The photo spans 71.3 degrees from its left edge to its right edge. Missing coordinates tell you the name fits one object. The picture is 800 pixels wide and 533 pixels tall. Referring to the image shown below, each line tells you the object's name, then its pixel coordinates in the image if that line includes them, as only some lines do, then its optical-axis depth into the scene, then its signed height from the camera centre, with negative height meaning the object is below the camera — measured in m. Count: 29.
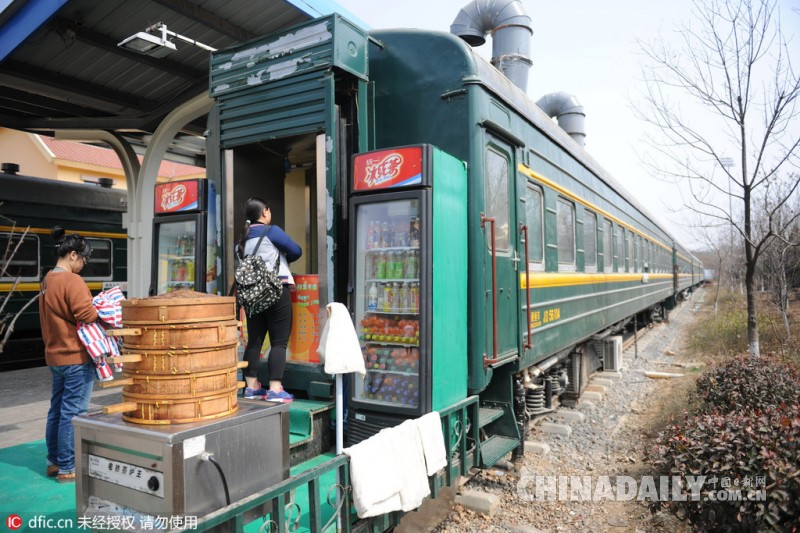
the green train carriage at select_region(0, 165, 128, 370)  9.81 +1.00
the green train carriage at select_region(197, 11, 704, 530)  3.96 +1.00
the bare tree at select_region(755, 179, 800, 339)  11.98 +0.22
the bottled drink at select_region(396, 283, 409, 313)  3.79 -0.12
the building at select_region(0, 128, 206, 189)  22.89 +5.37
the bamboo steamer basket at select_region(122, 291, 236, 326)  2.48 -0.11
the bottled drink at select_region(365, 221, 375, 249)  3.85 +0.31
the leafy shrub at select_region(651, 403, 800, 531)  3.34 -1.24
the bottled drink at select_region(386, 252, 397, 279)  3.84 +0.13
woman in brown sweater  3.84 -0.39
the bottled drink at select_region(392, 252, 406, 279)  3.80 +0.12
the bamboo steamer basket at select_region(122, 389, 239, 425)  2.43 -0.55
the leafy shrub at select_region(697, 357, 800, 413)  5.56 -1.14
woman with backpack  3.97 -0.18
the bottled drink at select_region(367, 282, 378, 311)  3.91 -0.11
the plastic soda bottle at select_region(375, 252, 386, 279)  3.88 +0.11
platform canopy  6.59 +3.15
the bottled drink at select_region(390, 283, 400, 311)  3.83 -0.10
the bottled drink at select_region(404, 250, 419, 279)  3.74 +0.12
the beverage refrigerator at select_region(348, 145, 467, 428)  3.57 +0.01
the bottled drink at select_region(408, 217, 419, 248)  3.70 +0.32
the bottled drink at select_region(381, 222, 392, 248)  3.83 +0.32
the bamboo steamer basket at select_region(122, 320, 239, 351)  2.47 -0.24
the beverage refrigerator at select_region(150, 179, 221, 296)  4.75 +0.43
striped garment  3.89 -0.33
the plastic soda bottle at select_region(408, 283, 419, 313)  3.74 -0.11
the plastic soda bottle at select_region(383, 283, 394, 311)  3.86 -0.10
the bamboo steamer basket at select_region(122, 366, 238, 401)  2.44 -0.45
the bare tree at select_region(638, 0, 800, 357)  7.15 +1.68
